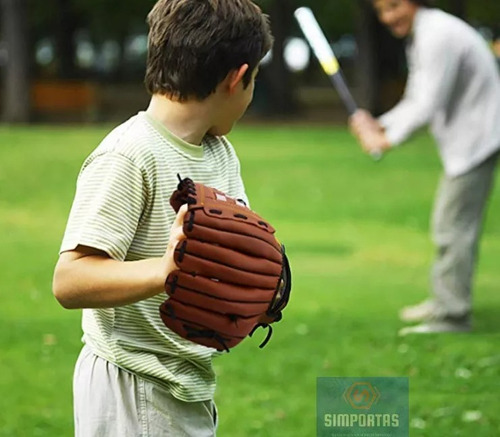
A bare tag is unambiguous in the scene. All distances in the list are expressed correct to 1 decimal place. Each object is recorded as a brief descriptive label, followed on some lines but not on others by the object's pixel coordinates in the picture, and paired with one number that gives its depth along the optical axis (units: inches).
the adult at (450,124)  294.8
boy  109.3
